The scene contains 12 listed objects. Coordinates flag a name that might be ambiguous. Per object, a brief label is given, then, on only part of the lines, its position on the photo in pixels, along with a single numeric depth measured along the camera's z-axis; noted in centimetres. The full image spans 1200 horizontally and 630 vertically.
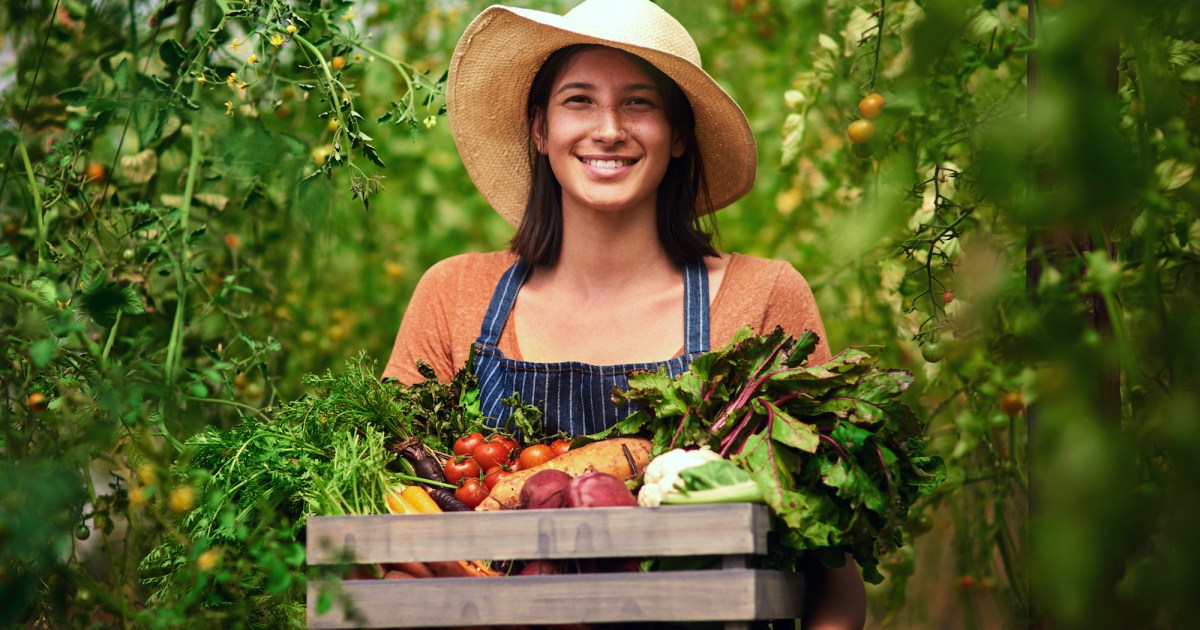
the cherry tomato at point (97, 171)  298
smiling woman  262
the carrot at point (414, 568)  183
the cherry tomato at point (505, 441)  233
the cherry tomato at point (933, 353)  211
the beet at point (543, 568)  177
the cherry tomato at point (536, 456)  222
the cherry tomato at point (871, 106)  267
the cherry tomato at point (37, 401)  234
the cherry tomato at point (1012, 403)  248
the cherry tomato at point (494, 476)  217
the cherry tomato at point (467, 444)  227
